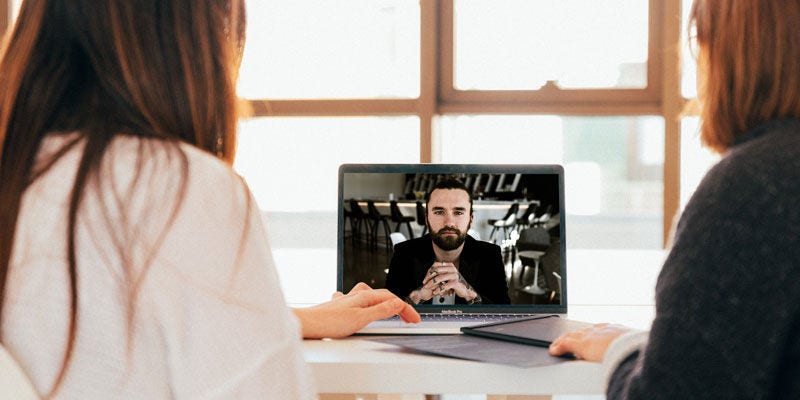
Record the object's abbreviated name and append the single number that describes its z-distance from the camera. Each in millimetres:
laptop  1483
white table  1069
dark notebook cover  1198
